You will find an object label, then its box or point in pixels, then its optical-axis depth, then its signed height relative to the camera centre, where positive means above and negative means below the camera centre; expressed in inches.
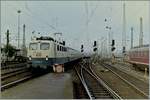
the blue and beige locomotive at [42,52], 1123.3 +8.0
